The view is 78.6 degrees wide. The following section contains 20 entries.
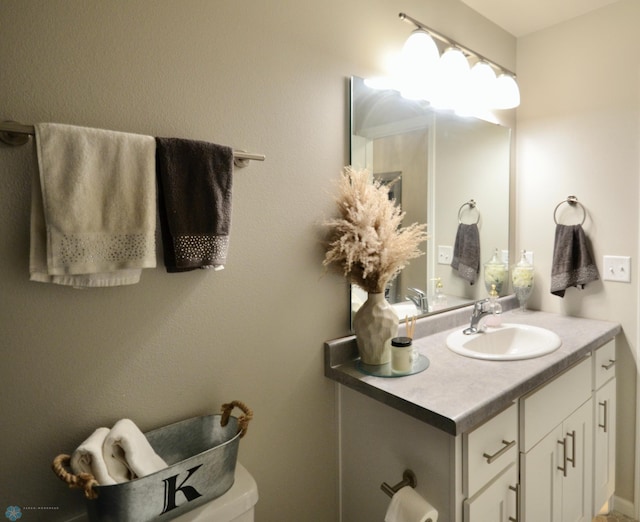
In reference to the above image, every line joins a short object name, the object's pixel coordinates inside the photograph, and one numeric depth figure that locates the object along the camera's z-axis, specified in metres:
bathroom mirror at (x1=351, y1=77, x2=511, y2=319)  1.49
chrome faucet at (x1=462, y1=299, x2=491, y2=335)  1.71
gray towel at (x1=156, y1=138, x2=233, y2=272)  0.96
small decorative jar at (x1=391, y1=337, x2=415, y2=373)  1.27
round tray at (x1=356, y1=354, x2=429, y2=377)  1.27
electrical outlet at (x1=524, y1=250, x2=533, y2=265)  2.16
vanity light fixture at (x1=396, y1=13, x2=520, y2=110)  1.54
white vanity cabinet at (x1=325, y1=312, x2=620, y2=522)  1.06
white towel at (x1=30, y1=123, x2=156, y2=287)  0.81
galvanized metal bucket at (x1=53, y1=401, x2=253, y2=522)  0.78
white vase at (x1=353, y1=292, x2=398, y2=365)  1.32
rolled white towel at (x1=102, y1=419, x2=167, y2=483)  0.85
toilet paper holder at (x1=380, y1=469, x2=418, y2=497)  1.14
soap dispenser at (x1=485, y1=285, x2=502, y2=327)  1.76
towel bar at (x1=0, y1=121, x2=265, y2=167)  0.78
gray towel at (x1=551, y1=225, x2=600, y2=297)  1.90
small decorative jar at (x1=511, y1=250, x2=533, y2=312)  2.06
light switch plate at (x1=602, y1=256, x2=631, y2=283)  1.82
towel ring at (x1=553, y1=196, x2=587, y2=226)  1.95
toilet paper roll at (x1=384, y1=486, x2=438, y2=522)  1.04
